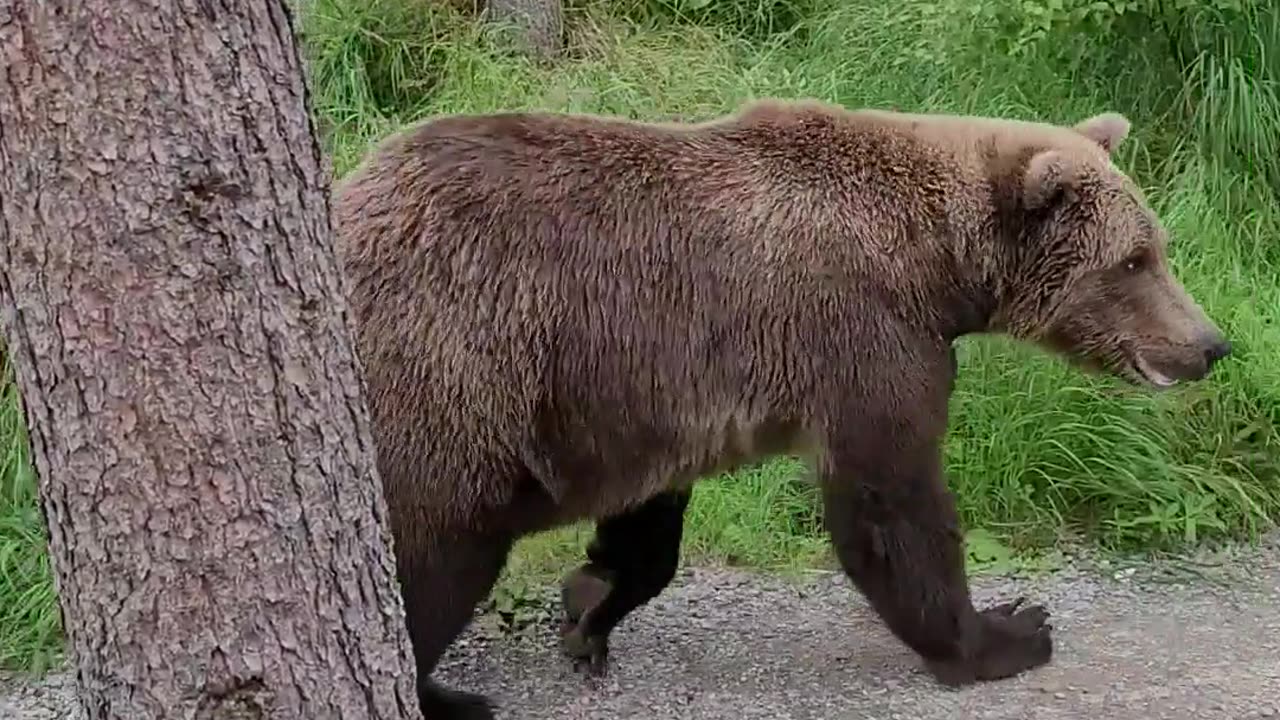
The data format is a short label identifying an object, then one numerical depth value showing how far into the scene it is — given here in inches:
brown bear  140.7
